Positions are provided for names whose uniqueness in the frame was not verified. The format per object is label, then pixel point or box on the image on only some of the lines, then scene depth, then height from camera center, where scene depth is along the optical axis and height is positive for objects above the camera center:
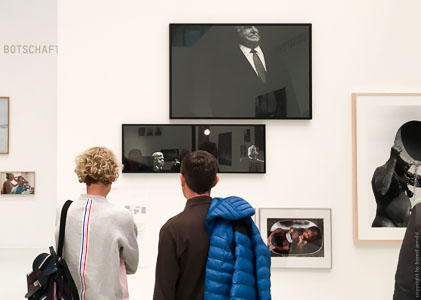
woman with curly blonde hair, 2.54 -0.41
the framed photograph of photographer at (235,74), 3.68 +0.55
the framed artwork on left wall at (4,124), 3.88 +0.22
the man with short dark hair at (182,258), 2.32 -0.46
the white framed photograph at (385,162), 3.65 -0.06
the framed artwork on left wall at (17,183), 3.88 -0.22
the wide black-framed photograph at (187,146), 3.66 +0.05
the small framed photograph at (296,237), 3.64 -0.58
